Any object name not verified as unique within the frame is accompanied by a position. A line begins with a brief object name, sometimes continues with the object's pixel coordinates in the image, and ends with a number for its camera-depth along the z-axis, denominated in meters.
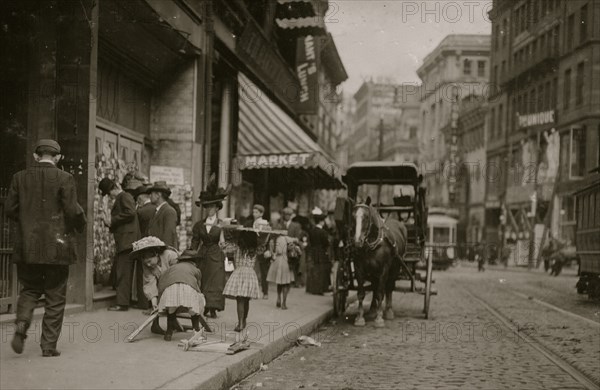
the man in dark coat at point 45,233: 6.82
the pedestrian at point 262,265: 13.52
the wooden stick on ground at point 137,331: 7.96
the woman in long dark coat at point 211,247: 9.38
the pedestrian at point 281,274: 12.98
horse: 11.57
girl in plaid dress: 9.30
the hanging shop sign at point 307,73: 24.92
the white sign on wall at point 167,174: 14.78
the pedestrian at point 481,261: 40.62
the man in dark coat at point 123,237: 10.68
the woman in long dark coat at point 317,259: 16.53
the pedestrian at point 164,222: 9.97
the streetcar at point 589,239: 17.88
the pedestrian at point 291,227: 15.84
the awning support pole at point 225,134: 18.42
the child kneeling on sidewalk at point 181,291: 7.95
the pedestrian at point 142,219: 10.87
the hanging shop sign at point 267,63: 18.56
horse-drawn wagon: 11.87
